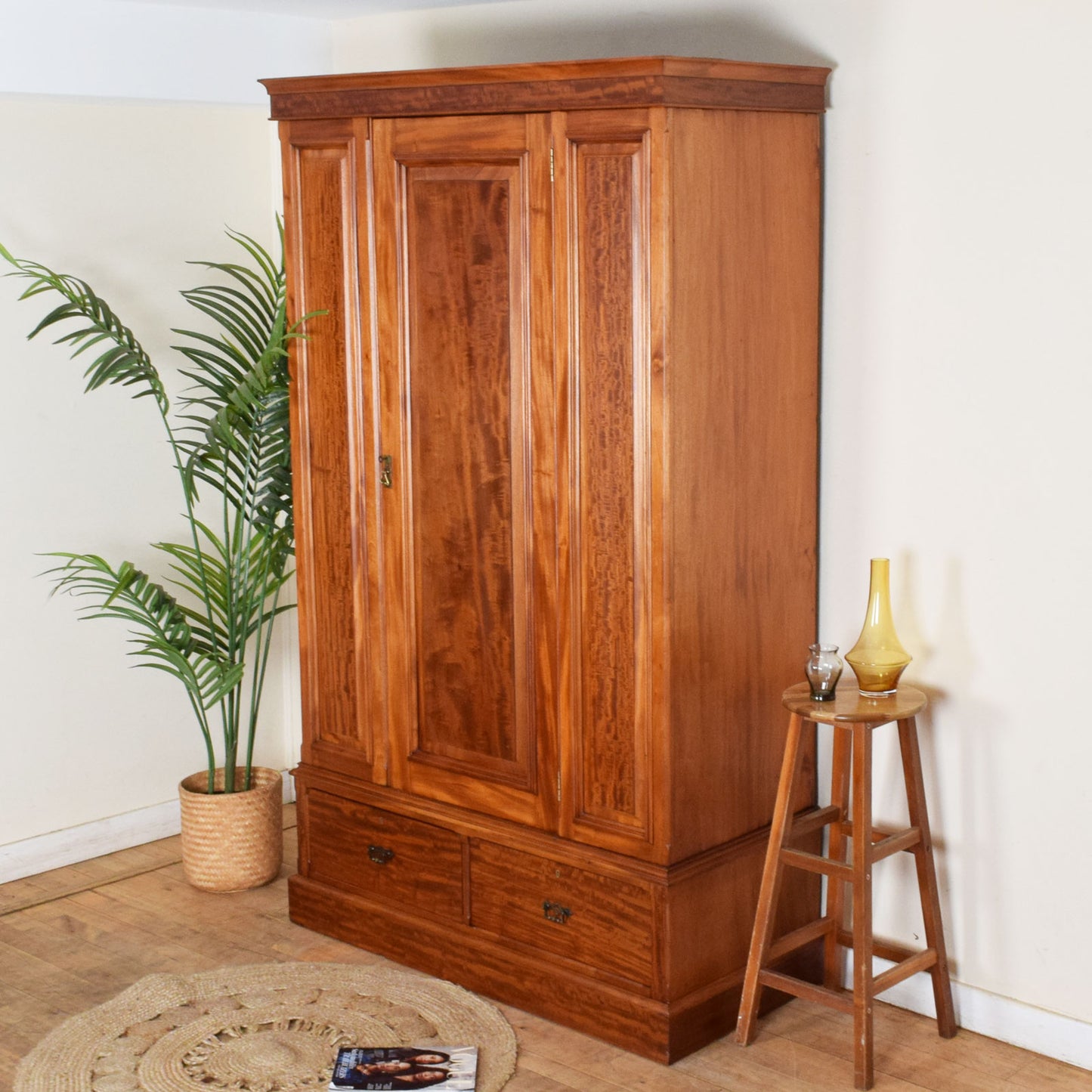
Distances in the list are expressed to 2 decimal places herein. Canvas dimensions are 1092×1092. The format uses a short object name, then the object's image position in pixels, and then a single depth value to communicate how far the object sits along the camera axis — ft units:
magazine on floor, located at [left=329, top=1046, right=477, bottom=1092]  9.74
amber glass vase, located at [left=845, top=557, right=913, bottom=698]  10.07
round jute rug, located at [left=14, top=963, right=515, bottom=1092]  10.07
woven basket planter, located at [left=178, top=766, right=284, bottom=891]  13.23
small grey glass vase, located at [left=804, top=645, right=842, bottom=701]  9.91
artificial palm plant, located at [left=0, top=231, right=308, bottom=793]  12.33
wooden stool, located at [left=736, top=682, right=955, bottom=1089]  9.74
